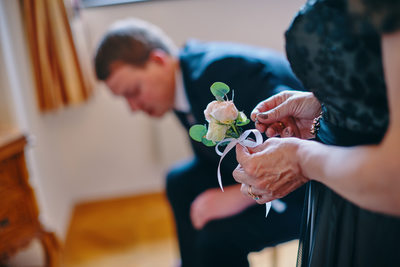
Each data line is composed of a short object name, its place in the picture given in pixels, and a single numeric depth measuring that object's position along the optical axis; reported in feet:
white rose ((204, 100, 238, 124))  2.05
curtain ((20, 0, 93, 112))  5.66
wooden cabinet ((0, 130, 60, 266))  4.21
